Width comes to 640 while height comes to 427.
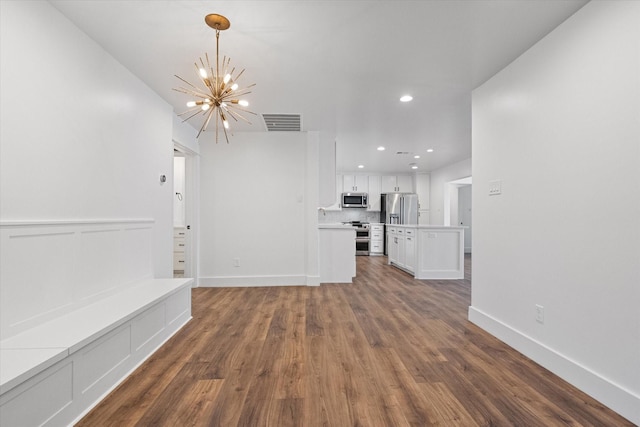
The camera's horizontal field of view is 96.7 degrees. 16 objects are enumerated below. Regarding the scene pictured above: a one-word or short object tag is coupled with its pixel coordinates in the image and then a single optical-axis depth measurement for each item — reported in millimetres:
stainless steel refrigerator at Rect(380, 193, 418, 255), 7961
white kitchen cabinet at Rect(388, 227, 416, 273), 5250
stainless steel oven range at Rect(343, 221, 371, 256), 7848
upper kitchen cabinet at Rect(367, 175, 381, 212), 8414
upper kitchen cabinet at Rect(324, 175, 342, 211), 8289
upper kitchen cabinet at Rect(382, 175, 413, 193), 8445
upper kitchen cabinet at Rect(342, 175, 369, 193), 8367
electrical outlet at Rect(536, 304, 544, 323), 2088
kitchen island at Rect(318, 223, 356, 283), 4645
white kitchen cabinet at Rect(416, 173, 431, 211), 8289
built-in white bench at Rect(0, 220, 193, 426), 1240
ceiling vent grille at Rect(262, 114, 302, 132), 3756
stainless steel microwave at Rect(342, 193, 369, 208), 8242
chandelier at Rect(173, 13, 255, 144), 1917
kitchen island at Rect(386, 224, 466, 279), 4984
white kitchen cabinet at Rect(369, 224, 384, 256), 8172
